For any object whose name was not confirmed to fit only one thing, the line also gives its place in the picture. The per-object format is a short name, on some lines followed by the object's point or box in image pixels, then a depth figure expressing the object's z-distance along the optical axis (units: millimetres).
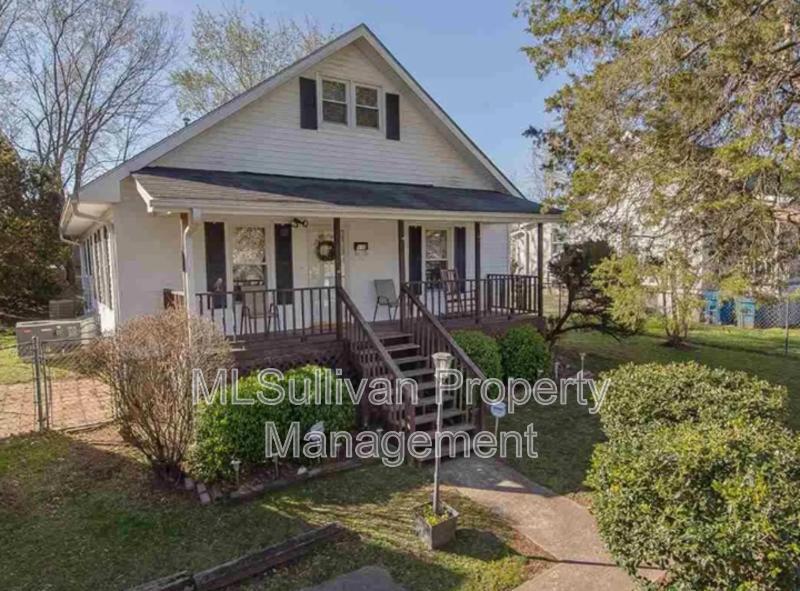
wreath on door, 10711
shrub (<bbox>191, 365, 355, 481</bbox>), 5809
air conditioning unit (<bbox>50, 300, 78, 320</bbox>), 17922
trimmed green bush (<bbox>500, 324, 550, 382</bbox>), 10398
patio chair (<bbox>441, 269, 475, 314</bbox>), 10469
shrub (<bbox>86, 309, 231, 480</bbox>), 5723
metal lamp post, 4969
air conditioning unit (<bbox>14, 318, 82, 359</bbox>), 12742
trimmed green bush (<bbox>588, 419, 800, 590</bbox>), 3096
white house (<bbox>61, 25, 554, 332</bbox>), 8656
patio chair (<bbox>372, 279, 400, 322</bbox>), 10969
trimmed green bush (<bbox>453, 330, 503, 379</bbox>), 9336
